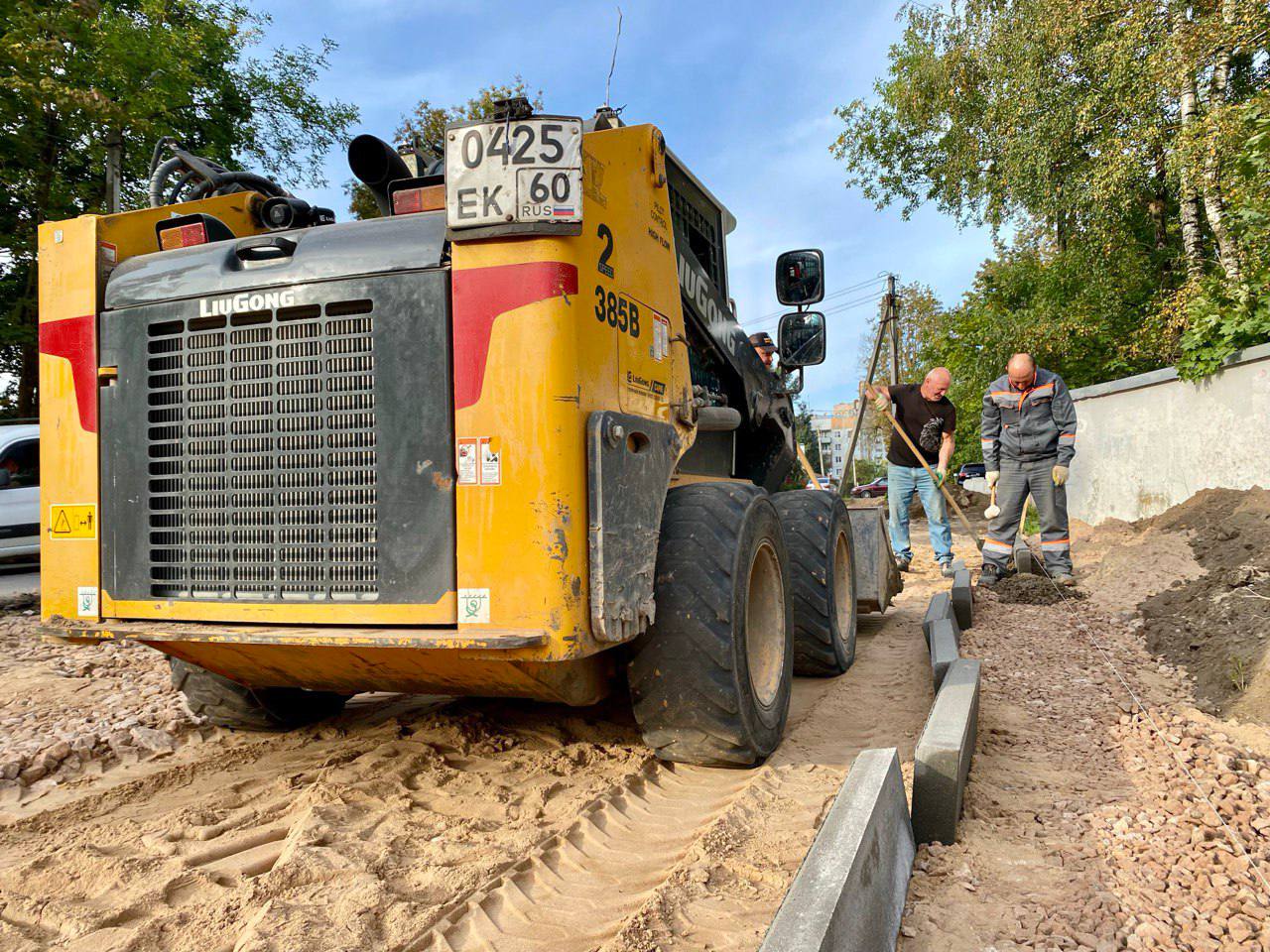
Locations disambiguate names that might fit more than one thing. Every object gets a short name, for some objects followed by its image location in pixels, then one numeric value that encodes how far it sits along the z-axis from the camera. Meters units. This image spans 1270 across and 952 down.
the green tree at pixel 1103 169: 11.09
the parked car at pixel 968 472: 23.66
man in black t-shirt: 8.30
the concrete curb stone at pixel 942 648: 3.98
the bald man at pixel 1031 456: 7.20
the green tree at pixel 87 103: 11.98
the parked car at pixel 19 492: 9.41
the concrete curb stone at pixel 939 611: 5.12
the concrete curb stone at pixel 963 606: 5.79
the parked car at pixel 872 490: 39.94
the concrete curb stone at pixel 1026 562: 7.62
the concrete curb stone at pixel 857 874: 1.64
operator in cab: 5.89
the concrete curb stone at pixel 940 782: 2.49
